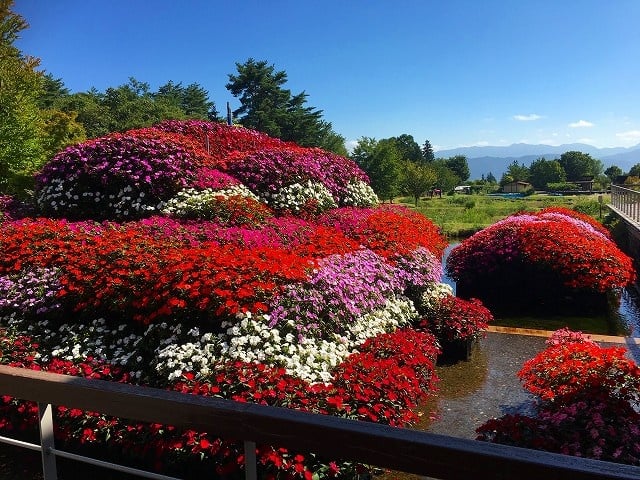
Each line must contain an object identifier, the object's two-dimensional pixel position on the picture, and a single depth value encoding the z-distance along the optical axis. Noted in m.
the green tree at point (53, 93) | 37.59
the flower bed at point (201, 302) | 3.44
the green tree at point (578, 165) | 84.25
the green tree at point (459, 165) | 92.19
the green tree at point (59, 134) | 17.23
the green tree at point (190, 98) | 57.19
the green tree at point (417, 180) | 42.91
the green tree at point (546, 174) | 76.00
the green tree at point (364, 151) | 45.19
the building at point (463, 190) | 67.68
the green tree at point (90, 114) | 34.53
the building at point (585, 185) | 52.12
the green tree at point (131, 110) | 35.94
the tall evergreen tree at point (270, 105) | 44.56
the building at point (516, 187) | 65.94
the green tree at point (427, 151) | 107.46
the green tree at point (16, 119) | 13.90
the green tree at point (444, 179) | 68.11
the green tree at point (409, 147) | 91.43
